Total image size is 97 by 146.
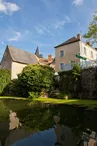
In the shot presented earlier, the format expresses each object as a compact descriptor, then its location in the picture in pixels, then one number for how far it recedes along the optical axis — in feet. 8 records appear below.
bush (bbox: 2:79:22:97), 53.25
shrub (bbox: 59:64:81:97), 40.36
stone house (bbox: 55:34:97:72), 60.89
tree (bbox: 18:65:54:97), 43.63
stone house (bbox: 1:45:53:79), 69.00
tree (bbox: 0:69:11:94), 57.22
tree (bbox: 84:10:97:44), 40.30
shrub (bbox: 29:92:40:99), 43.37
